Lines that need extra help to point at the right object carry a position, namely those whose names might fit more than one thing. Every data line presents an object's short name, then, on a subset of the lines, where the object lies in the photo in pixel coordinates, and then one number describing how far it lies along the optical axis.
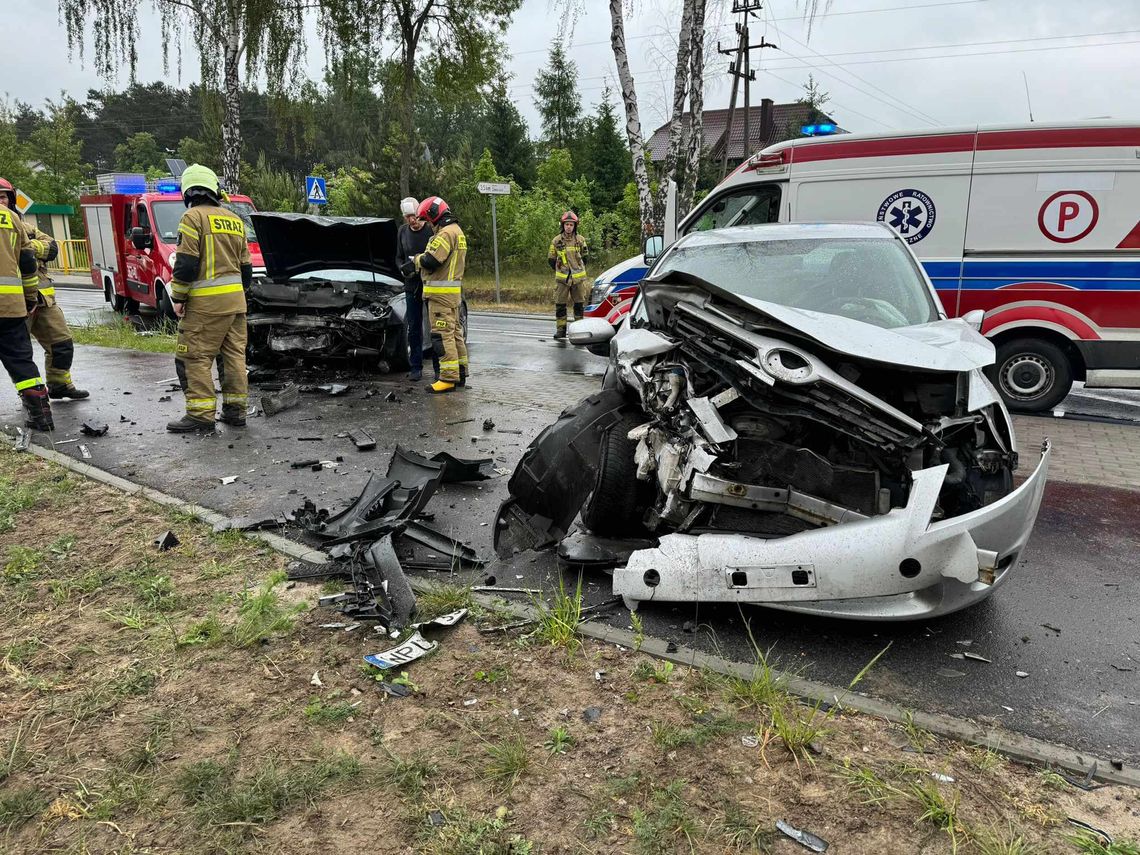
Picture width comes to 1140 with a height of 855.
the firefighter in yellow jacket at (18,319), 6.43
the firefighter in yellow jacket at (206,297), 6.44
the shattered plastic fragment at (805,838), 2.06
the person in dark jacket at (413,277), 8.69
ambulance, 6.81
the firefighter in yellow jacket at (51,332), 7.51
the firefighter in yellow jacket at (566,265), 13.07
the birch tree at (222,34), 16.25
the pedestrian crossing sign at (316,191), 17.18
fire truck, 12.86
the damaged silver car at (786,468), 2.86
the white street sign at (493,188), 16.59
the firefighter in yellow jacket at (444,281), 7.89
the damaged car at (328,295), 8.55
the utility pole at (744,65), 29.13
